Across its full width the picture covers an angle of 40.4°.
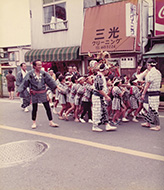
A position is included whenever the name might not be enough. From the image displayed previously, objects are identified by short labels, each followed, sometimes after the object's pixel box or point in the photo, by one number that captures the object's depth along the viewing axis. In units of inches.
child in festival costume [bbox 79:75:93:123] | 244.2
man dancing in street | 226.1
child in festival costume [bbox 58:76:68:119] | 271.2
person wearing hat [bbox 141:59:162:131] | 208.7
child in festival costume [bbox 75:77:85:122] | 255.4
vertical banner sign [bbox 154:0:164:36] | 406.0
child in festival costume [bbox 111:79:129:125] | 236.7
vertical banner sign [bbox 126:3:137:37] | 413.7
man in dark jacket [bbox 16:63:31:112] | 329.8
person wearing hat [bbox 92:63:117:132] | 206.5
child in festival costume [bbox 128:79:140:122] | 251.8
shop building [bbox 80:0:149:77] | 428.8
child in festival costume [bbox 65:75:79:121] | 263.7
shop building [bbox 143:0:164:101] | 403.4
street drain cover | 147.3
